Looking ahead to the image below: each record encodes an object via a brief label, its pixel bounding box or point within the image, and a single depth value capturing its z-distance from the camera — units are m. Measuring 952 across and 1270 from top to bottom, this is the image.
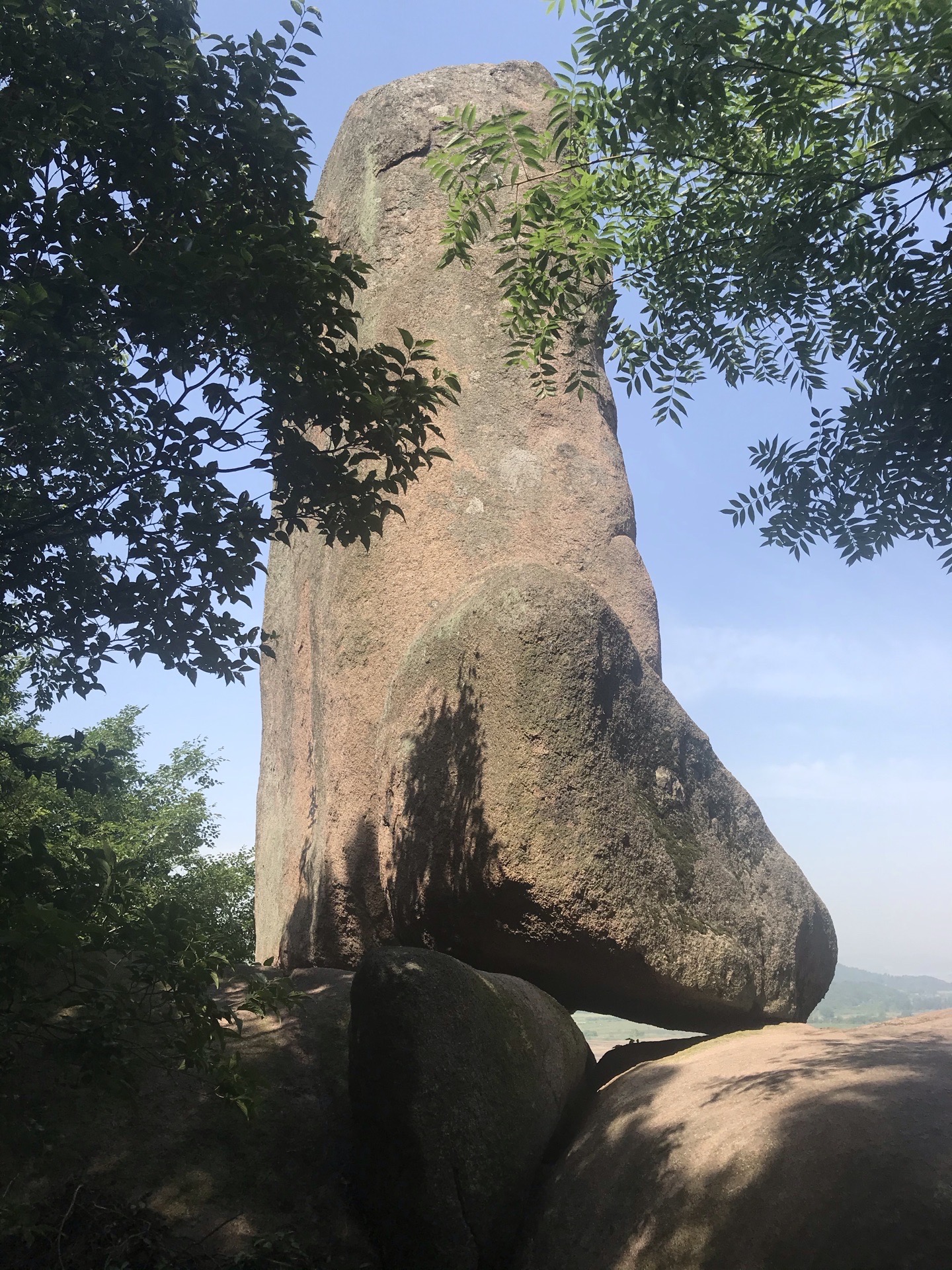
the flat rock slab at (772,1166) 3.32
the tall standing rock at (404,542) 7.60
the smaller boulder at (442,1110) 4.51
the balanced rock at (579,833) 5.59
